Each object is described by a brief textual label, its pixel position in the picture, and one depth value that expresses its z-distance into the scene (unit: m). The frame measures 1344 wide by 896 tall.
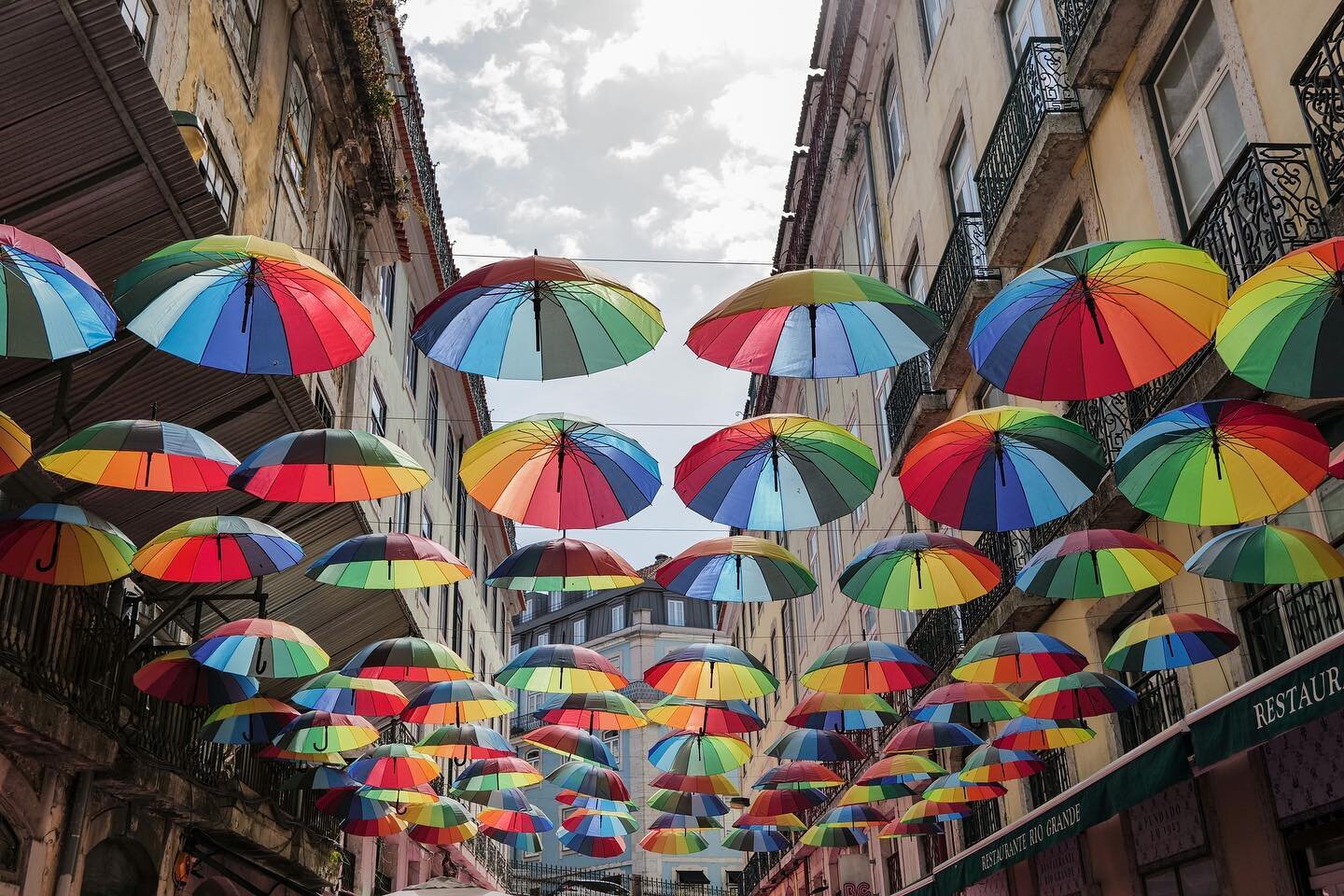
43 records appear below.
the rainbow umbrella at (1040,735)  13.39
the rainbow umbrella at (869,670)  13.52
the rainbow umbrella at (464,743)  17.14
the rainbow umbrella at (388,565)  11.44
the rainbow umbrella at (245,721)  13.70
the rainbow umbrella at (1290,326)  6.35
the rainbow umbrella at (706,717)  17.14
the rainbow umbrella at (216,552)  10.27
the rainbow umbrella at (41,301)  5.96
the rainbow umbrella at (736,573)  11.63
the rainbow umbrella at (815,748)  16.73
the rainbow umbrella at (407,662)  13.95
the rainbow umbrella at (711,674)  15.09
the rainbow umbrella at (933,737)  14.93
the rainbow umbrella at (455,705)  15.77
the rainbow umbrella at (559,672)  15.20
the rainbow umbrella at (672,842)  25.53
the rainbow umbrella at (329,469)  9.55
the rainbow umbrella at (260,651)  11.55
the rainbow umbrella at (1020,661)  12.15
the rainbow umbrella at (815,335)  8.23
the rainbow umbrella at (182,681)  11.88
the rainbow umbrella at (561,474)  9.94
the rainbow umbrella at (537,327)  8.27
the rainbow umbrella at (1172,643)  10.30
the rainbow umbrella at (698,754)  18.48
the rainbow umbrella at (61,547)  8.93
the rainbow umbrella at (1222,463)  8.00
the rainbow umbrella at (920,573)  11.09
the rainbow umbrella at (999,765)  14.19
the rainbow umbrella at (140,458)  8.54
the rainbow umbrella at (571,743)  18.48
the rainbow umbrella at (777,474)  9.70
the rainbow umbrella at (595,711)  16.97
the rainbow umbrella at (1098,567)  10.35
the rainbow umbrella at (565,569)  11.62
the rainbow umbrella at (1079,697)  12.02
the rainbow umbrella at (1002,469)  9.12
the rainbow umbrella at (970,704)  13.46
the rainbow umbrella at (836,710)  15.26
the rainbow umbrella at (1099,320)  7.29
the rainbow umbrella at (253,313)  7.50
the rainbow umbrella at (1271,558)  8.65
